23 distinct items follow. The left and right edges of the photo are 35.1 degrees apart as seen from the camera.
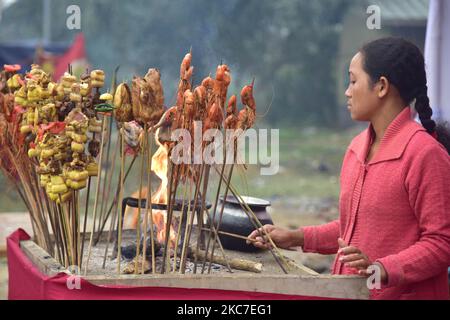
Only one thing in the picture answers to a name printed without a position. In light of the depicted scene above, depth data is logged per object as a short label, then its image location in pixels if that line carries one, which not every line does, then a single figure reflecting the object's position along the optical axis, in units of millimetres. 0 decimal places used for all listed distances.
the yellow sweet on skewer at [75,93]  2750
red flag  15270
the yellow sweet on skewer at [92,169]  2742
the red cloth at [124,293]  2471
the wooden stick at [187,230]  2838
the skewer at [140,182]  2746
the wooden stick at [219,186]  2701
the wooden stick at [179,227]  2860
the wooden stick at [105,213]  3252
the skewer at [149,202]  2736
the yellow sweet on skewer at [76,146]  2664
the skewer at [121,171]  2779
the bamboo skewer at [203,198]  2783
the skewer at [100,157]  2830
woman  2355
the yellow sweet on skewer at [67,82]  2824
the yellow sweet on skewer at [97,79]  2799
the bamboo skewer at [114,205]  3018
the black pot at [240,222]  3783
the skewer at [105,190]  3086
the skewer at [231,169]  2768
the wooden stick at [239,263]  3254
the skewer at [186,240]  2828
